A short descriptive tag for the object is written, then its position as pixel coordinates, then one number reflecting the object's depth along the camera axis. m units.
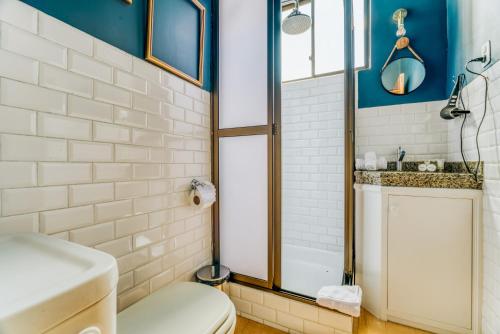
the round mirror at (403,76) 1.95
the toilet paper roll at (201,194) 1.40
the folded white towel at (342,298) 1.22
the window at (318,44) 2.37
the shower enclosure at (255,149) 1.50
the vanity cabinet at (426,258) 1.32
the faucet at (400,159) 1.92
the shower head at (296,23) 1.86
